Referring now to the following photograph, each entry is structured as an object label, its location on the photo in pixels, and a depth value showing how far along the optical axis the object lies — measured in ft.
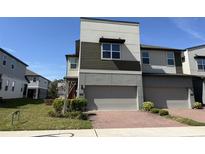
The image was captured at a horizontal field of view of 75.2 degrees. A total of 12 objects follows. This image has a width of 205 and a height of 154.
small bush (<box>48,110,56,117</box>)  29.25
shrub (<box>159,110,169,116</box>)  33.63
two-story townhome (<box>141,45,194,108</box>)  44.25
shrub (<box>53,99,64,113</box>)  33.35
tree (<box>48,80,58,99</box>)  107.07
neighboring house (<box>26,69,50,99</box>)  108.37
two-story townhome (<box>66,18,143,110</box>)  40.63
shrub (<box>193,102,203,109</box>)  43.36
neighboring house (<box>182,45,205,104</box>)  54.29
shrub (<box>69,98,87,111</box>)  34.28
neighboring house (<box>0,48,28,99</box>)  61.23
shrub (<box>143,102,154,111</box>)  38.49
